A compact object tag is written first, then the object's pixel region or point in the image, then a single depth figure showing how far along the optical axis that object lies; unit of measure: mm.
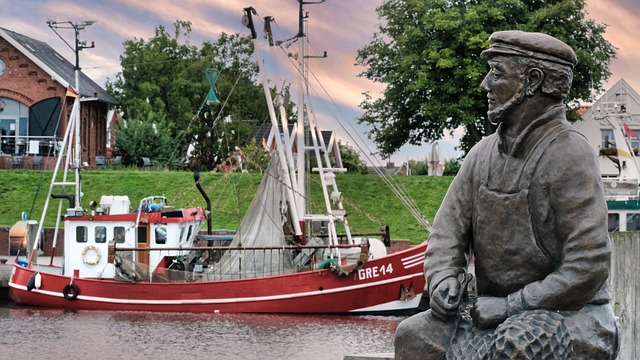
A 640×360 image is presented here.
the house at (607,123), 50344
